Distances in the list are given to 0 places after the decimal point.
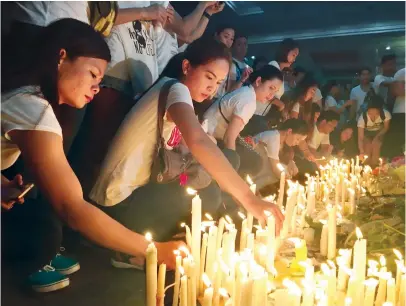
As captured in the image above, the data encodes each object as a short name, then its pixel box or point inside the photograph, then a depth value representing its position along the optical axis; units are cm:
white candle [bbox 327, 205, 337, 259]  152
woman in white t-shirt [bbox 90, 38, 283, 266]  156
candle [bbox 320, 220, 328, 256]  157
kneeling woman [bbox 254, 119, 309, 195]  201
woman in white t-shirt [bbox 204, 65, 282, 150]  186
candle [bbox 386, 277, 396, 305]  109
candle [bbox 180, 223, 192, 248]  134
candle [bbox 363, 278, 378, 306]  104
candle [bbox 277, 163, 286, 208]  186
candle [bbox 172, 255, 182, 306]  120
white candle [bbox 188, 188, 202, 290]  129
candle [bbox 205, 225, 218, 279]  128
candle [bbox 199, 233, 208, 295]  136
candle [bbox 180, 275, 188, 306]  112
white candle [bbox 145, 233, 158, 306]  108
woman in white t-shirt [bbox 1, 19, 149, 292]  125
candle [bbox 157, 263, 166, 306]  116
